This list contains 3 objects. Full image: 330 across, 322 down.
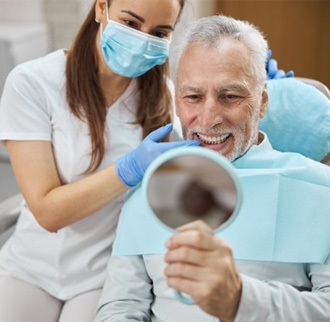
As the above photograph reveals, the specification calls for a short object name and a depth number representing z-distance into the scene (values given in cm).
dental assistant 149
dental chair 161
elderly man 123
